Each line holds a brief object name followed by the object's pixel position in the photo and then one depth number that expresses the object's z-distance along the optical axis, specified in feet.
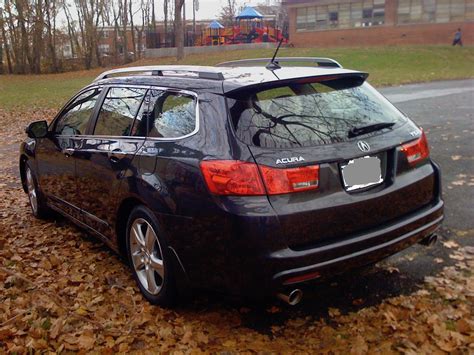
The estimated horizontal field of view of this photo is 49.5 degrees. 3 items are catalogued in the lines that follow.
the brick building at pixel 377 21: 140.05
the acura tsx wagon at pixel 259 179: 9.79
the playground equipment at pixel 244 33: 161.27
